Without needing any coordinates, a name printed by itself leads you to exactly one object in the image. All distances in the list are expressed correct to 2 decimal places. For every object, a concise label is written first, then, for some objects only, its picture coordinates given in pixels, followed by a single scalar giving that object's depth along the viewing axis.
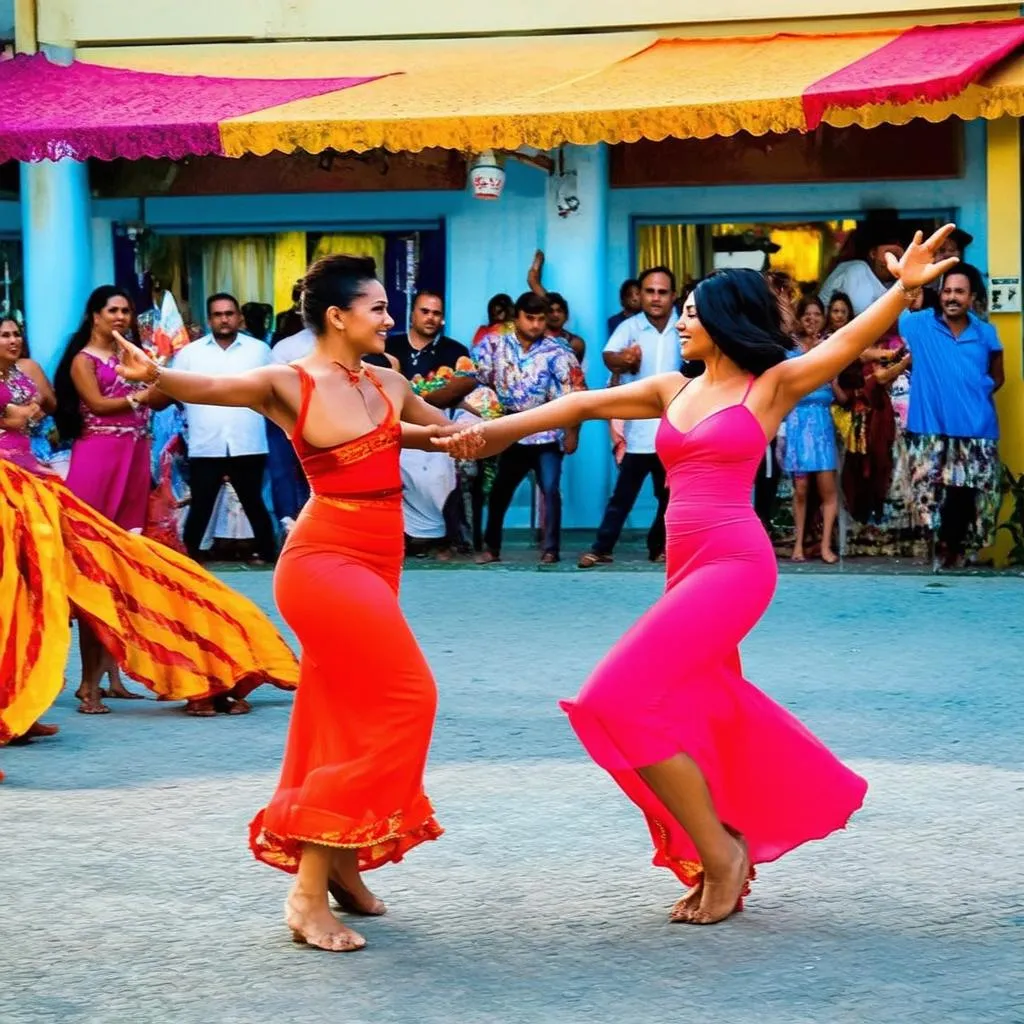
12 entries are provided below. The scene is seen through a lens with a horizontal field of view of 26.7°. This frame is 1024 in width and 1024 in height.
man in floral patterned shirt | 13.98
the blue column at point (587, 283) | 15.61
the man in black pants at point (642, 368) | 13.87
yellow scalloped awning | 13.47
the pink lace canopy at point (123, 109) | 14.51
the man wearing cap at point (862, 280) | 15.09
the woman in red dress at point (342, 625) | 5.32
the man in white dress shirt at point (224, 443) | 14.05
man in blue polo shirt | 13.20
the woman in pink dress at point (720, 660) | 5.34
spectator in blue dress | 13.90
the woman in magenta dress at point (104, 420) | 10.09
